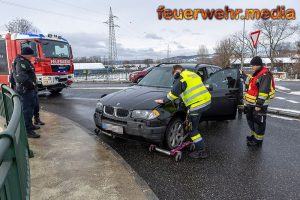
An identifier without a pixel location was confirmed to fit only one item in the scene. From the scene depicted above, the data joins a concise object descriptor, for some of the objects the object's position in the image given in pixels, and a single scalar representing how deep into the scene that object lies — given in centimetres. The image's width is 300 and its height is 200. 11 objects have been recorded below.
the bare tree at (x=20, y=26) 3641
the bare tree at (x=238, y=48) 5948
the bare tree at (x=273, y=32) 5438
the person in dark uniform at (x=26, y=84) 546
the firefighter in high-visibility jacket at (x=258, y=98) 507
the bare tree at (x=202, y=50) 8557
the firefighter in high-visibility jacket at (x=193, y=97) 455
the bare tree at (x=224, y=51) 5382
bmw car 452
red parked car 2050
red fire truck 1178
